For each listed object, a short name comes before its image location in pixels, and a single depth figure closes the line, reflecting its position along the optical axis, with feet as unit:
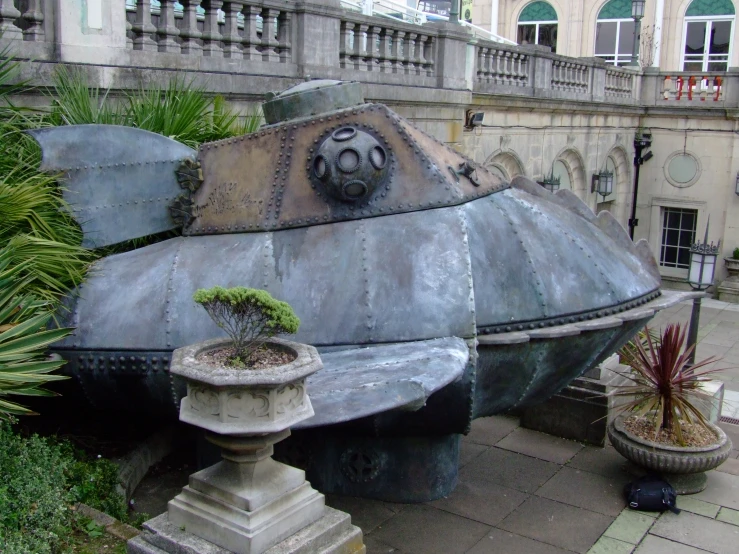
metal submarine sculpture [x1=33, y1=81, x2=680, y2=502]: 17.85
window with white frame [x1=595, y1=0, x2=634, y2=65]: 73.72
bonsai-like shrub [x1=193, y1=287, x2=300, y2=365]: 12.90
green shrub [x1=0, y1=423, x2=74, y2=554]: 14.20
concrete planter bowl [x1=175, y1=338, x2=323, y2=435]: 12.19
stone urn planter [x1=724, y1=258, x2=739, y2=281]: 62.18
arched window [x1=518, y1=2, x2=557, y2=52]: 77.66
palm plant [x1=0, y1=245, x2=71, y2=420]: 16.20
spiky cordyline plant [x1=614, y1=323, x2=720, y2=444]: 23.00
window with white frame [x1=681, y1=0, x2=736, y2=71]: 69.46
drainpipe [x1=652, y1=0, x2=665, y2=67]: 71.46
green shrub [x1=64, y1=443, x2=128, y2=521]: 17.51
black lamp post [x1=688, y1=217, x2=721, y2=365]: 31.17
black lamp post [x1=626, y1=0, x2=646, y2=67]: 62.13
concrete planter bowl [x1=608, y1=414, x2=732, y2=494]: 22.41
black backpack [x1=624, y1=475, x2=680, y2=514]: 21.79
